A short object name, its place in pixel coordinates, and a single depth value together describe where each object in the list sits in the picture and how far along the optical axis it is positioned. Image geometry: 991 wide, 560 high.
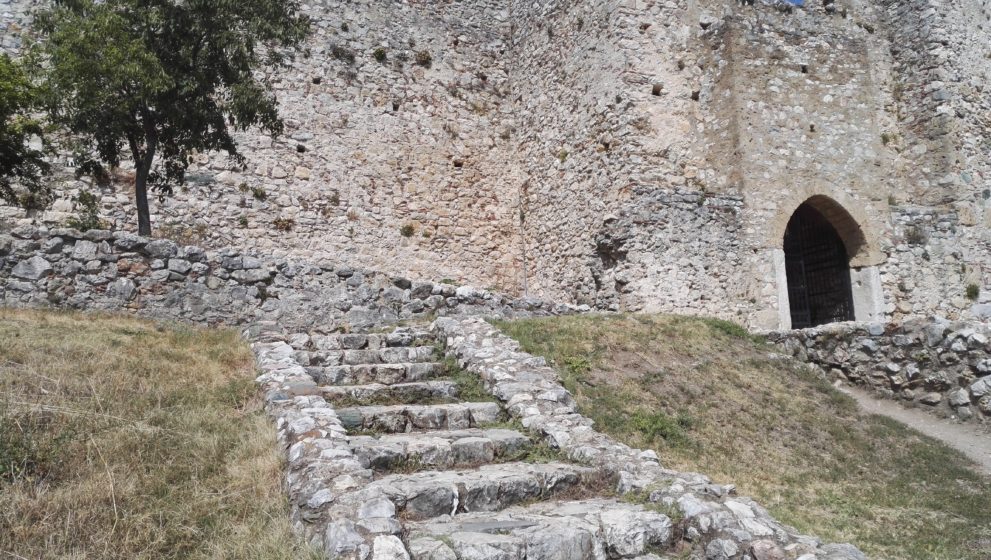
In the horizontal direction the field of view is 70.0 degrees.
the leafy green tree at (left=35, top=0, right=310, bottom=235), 10.03
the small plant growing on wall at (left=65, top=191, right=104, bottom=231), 13.16
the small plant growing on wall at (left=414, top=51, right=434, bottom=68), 16.98
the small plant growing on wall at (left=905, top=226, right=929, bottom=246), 14.08
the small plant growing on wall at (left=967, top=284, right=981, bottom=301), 14.19
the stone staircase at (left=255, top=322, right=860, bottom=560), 4.55
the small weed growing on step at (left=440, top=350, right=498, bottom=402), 7.82
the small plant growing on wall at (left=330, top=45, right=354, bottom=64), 16.09
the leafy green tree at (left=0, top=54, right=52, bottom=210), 10.51
